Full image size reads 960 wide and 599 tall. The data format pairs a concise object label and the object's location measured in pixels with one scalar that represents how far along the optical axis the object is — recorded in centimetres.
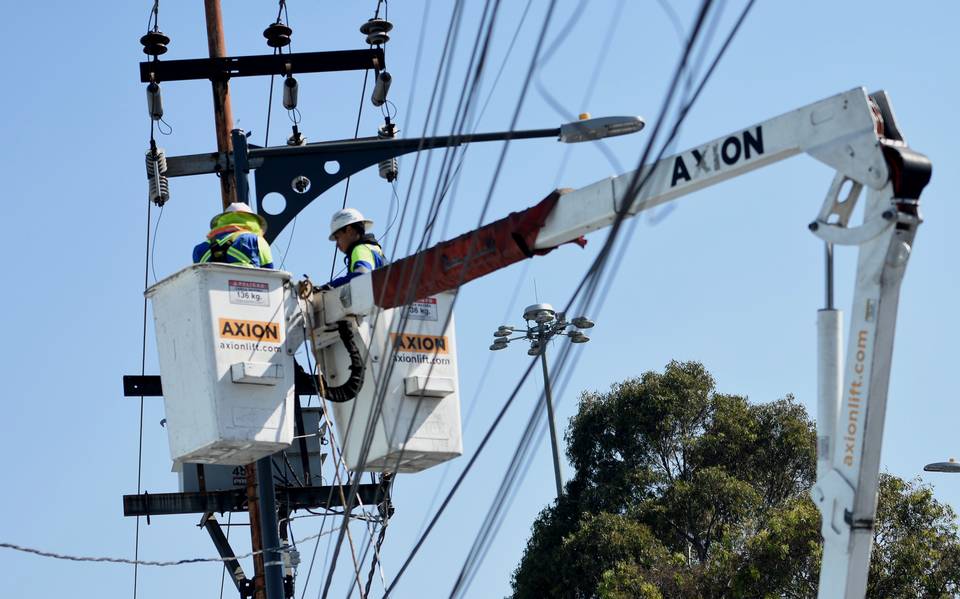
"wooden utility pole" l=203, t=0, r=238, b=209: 1806
